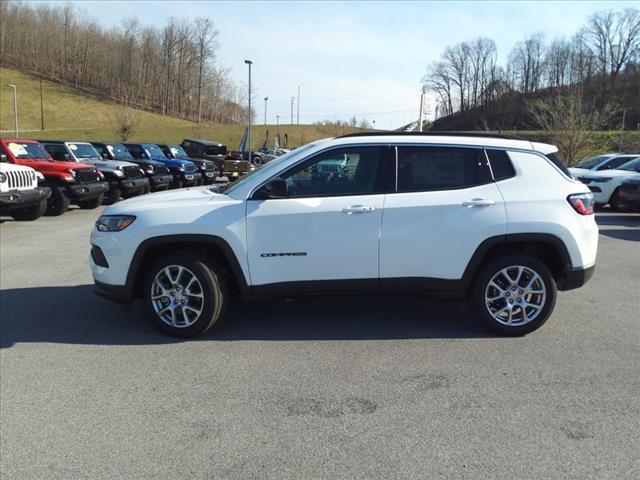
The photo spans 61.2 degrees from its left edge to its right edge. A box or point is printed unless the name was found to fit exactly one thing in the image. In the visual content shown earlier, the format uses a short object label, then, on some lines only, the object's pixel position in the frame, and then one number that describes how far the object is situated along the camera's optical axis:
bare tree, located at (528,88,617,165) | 28.86
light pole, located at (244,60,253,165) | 35.60
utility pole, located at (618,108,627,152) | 33.96
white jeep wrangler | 11.54
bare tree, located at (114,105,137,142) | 63.12
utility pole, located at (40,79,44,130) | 90.50
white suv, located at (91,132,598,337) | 4.73
